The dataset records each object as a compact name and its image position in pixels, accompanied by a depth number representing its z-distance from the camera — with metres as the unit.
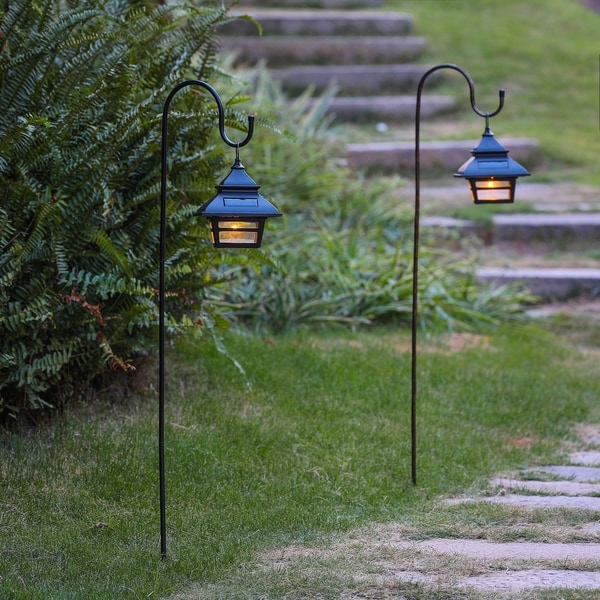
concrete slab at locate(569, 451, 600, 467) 10.93
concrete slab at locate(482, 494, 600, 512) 9.23
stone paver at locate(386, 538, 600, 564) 7.93
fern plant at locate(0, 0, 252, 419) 9.51
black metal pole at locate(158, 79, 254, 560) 8.06
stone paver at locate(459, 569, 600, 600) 7.27
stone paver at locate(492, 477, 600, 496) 9.77
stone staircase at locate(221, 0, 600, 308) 18.36
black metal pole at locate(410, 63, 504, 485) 9.90
